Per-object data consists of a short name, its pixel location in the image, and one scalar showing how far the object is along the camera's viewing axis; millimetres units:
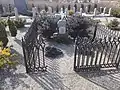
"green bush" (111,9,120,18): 10763
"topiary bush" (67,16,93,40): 5749
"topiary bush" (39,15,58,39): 5654
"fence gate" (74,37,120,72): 3482
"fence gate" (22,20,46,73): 3296
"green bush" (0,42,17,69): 3485
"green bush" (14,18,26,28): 7298
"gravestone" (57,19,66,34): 5361
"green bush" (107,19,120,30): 7735
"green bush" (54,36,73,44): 5558
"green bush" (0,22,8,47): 4465
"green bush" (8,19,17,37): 5648
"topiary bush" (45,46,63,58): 4509
